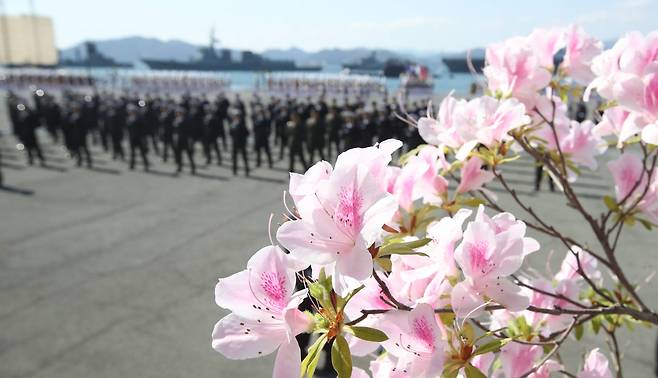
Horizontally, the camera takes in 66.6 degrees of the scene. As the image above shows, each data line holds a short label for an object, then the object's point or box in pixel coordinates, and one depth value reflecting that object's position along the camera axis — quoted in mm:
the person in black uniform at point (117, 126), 13172
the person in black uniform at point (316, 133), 10742
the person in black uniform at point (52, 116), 14766
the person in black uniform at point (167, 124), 12648
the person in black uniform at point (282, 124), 13000
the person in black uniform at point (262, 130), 11719
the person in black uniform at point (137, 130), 12016
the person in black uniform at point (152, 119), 13734
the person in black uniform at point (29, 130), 12602
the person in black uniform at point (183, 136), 11766
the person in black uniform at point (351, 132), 11000
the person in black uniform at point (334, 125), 11742
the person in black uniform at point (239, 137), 11133
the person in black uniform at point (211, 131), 12250
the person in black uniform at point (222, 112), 12750
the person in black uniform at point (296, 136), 10801
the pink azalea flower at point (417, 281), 996
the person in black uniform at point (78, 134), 12656
